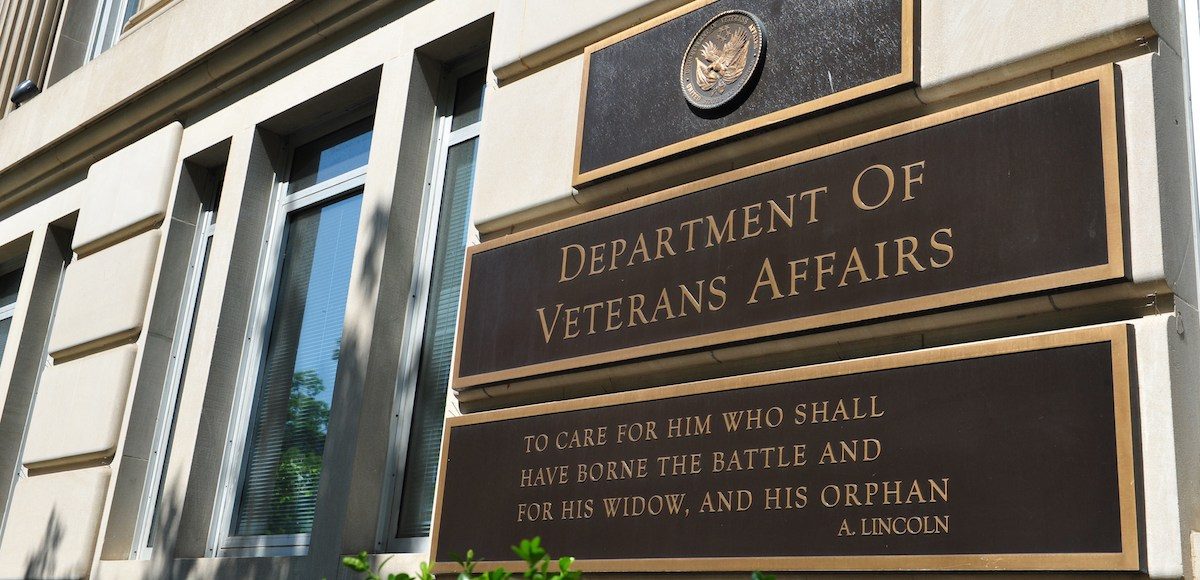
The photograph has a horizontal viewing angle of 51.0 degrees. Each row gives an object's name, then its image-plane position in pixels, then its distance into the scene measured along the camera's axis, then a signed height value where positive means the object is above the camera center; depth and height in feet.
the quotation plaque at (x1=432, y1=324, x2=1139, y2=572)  11.98 +2.43
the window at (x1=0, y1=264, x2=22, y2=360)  36.50 +9.33
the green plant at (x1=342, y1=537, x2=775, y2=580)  7.87 +0.64
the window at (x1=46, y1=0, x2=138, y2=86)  38.47 +17.84
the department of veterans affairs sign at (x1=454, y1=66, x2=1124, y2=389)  12.90 +5.19
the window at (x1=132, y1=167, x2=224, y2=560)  26.43 +5.65
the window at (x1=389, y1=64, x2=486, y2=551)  21.02 +5.95
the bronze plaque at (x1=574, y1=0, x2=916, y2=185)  15.43 +7.89
